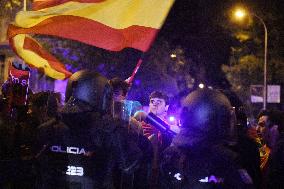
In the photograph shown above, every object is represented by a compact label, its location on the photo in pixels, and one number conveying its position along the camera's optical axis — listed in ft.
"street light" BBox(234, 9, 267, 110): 87.85
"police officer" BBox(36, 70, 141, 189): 14.19
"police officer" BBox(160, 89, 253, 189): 12.78
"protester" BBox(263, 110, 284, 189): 16.85
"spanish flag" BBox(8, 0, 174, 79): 21.86
